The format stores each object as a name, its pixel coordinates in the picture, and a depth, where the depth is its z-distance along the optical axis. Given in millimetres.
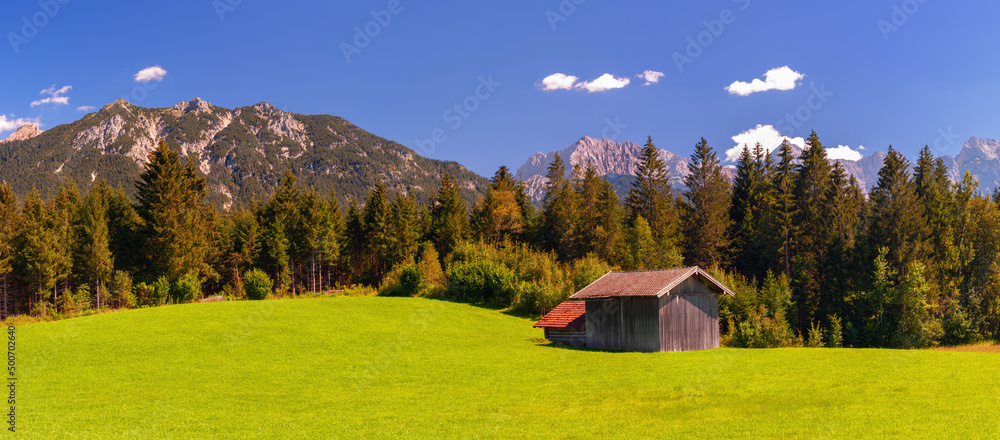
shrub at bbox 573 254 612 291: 50750
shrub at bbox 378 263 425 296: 58250
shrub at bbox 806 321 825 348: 46619
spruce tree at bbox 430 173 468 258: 76438
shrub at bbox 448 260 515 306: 54125
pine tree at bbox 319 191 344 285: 72562
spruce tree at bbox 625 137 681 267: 66688
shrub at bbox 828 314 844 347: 48500
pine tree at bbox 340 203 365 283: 80750
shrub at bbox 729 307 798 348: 41219
